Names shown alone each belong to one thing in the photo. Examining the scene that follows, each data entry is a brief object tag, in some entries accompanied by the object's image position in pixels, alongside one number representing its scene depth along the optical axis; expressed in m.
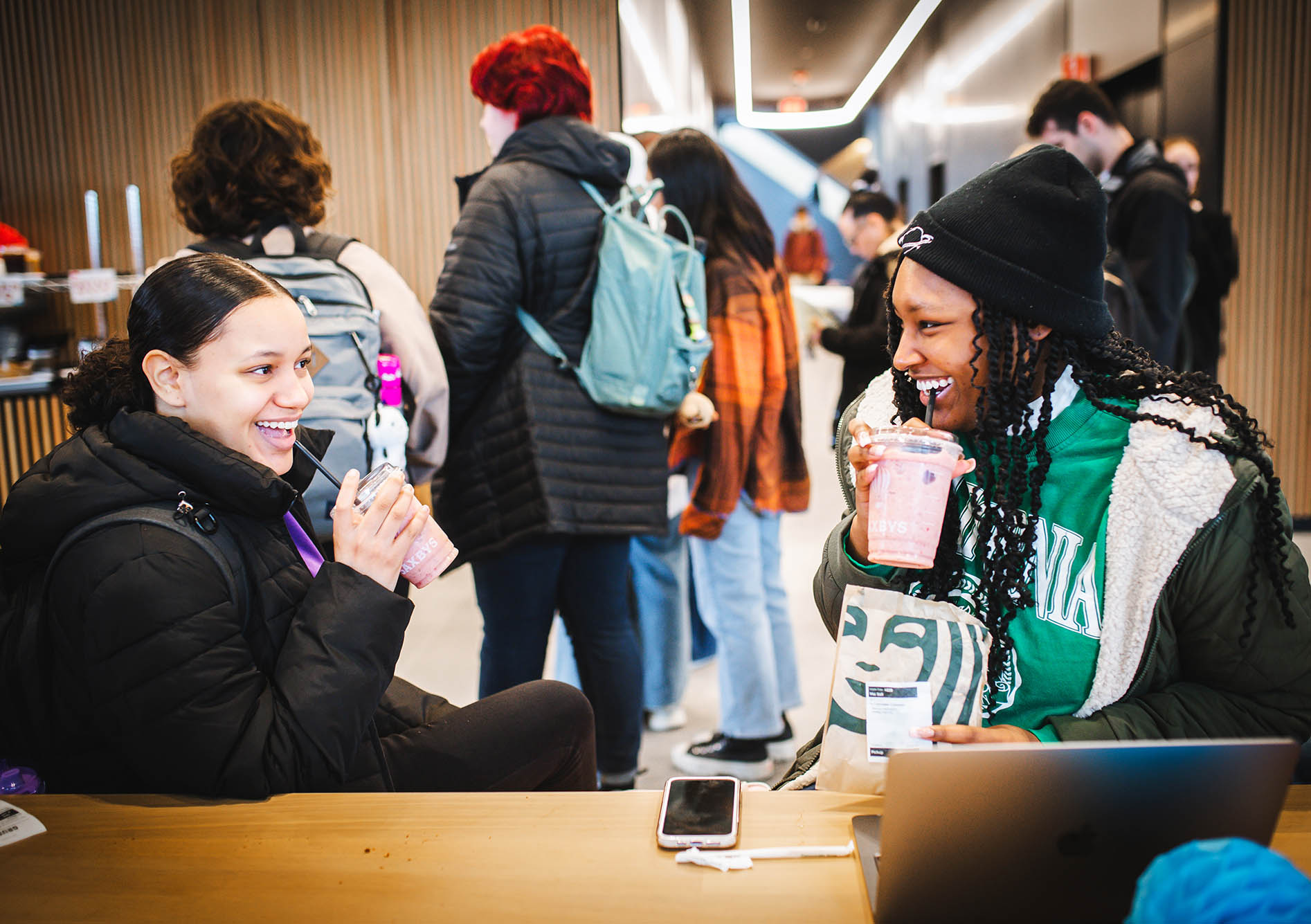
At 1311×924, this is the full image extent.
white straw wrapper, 0.95
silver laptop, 0.77
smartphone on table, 0.98
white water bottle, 1.98
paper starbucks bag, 1.11
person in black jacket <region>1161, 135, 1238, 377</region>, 4.12
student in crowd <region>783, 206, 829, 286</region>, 12.78
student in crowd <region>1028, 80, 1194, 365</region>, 3.30
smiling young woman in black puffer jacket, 1.11
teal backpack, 2.26
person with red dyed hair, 2.18
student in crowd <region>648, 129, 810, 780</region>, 2.67
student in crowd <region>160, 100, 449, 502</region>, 1.93
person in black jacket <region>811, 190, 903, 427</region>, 3.25
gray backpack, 1.88
